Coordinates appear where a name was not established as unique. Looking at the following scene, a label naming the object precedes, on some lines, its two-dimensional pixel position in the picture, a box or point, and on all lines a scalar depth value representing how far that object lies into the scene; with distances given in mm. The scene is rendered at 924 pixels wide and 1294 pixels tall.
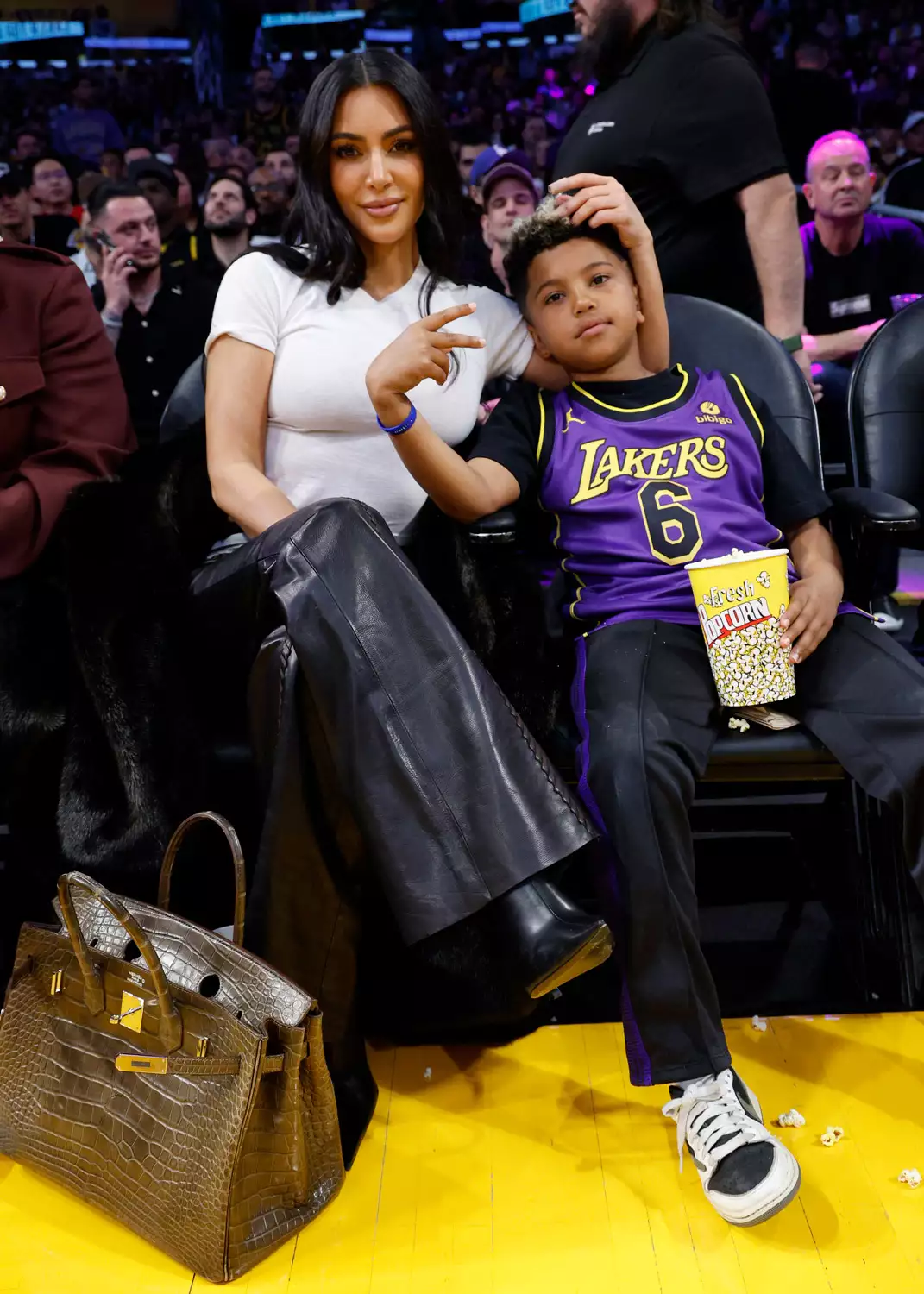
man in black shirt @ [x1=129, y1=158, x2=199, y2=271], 4531
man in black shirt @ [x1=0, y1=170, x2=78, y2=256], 5109
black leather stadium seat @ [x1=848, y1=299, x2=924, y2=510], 2092
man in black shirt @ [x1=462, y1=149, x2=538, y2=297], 3875
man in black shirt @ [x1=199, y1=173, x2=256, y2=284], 4383
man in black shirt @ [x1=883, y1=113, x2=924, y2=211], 4785
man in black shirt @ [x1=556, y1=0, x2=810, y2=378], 2289
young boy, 1423
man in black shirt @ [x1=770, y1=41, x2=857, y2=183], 5109
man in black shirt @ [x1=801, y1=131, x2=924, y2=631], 3889
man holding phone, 3461
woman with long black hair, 1355
